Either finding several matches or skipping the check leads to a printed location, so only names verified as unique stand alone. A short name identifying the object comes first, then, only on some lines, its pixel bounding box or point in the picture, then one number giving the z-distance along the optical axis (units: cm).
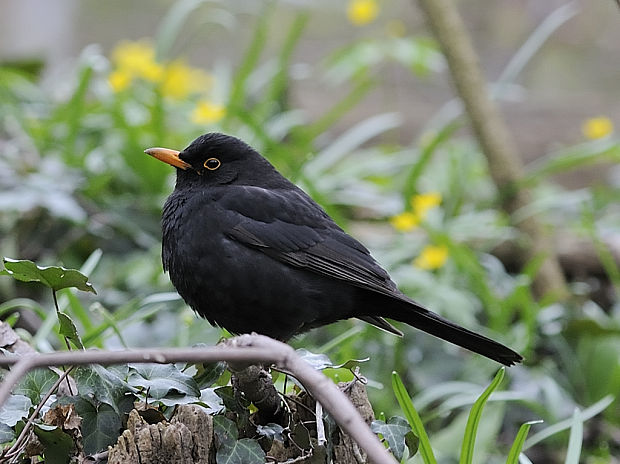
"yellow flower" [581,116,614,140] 648
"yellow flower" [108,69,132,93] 650
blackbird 603
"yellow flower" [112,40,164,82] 651
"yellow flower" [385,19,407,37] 662
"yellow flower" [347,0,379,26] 650
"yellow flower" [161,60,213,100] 677
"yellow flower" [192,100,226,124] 643
